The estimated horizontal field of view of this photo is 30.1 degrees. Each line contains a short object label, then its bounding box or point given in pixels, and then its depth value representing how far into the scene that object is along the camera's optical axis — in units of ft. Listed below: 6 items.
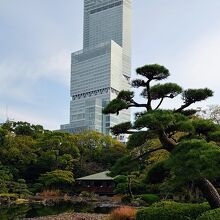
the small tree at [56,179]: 99.71
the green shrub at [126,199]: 75.59
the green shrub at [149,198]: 68.39
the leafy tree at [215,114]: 74.21
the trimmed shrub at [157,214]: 28.78
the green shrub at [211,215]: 21.83
